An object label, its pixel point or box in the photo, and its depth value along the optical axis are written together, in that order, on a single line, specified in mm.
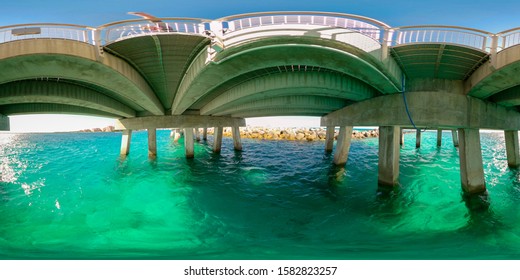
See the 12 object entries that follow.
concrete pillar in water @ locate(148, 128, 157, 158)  24255
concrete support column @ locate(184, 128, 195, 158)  23859
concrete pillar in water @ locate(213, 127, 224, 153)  29359
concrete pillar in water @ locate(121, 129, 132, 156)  25731
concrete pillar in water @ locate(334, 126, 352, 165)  20516
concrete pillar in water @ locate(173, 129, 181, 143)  49244
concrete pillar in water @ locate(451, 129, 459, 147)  34450
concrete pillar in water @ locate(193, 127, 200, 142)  46456
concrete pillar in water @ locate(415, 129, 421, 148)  35000
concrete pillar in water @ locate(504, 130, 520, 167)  18905
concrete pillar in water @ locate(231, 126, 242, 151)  31062
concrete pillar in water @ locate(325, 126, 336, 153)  29031
